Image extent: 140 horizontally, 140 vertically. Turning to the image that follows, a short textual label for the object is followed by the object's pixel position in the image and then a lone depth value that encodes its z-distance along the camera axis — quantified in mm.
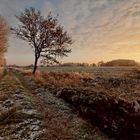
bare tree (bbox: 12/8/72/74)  19880
